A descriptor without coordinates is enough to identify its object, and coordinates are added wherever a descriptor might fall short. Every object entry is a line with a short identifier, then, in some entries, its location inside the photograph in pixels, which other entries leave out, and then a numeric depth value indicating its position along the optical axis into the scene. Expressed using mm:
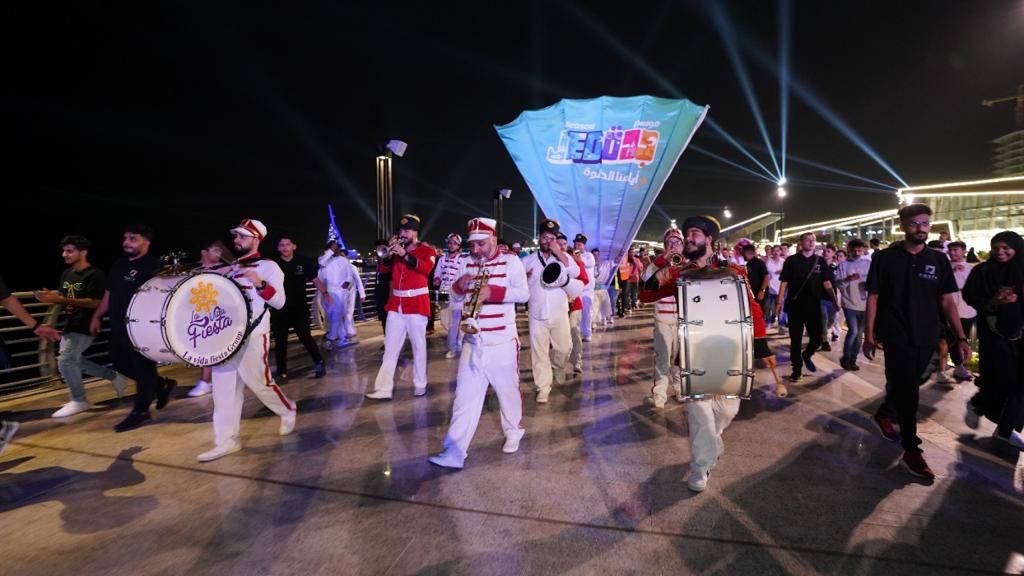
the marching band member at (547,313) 6035
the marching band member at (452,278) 8969
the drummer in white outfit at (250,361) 4418
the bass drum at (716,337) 3469
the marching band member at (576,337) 7512
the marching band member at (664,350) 5602
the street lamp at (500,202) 19156
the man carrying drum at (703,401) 3654
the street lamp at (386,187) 11738
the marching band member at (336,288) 9969
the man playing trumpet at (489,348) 4156
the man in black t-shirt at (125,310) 5258
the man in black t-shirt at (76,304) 5641
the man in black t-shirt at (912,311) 3947
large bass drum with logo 3971
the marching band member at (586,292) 8938
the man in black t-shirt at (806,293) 7098
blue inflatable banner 12906
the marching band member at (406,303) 6023
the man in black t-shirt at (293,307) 7230
